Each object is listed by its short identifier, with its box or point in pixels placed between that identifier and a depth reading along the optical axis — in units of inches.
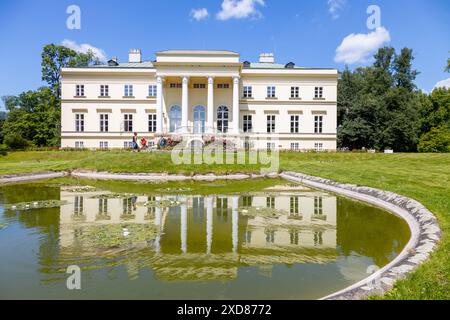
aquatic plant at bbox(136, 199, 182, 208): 405.7
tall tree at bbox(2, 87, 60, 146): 1854.1
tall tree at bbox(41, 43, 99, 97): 1948.8
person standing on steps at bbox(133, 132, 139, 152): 1128.4
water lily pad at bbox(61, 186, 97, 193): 530.7
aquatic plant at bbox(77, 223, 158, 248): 247.6
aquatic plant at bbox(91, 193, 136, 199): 464.0
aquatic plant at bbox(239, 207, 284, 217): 351.4
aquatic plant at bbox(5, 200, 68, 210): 383.2
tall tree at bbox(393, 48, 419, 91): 2138.3
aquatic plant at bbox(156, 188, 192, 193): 533.3
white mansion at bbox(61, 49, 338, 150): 1473.9
